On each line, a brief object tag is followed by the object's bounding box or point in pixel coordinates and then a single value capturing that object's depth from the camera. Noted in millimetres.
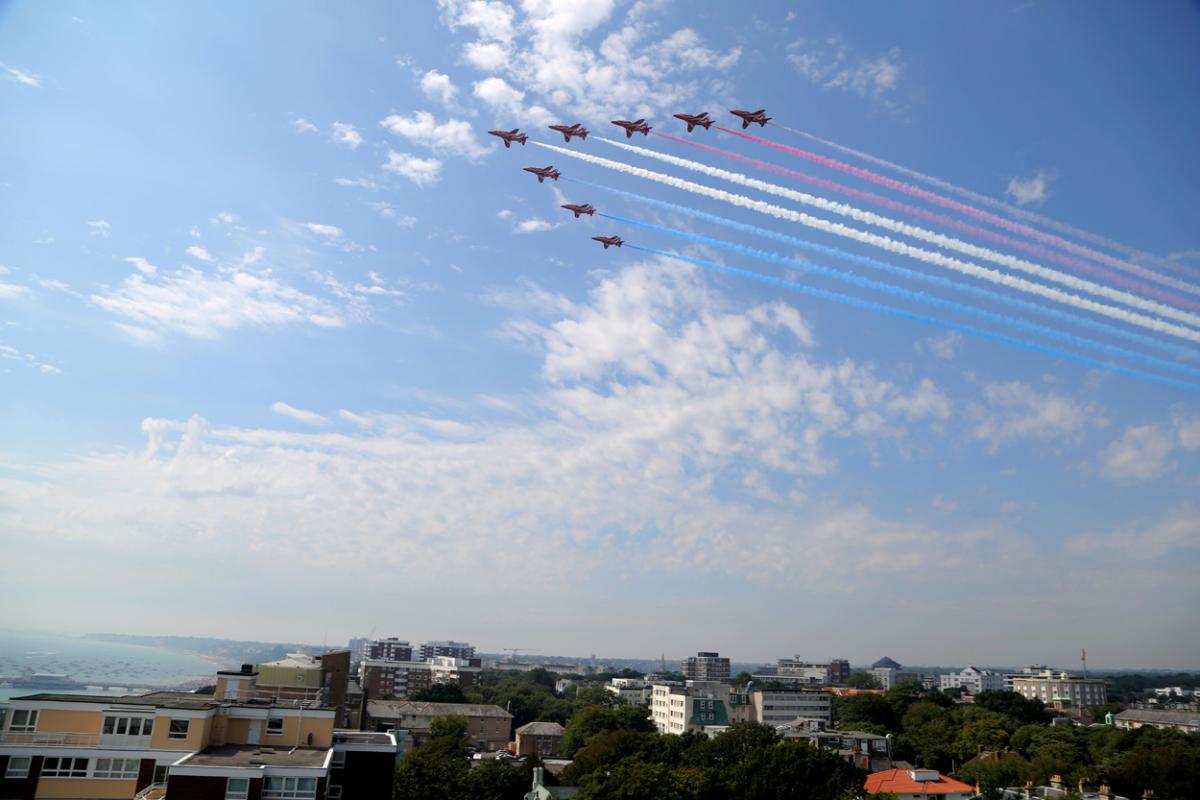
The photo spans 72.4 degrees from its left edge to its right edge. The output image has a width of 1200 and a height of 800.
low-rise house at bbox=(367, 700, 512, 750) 135125
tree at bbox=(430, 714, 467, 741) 115650
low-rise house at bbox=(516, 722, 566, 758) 135000
